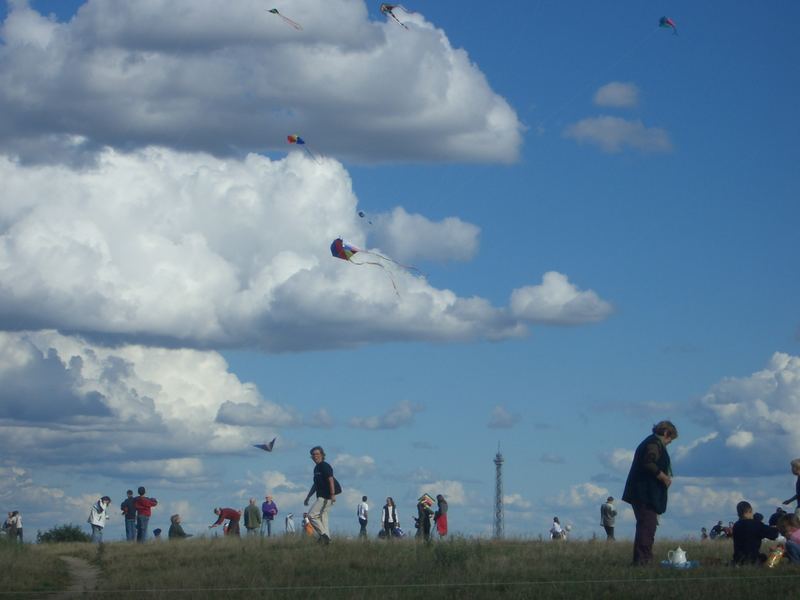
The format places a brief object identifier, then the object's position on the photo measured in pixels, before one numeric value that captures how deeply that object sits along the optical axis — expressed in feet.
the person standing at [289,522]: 126.25
